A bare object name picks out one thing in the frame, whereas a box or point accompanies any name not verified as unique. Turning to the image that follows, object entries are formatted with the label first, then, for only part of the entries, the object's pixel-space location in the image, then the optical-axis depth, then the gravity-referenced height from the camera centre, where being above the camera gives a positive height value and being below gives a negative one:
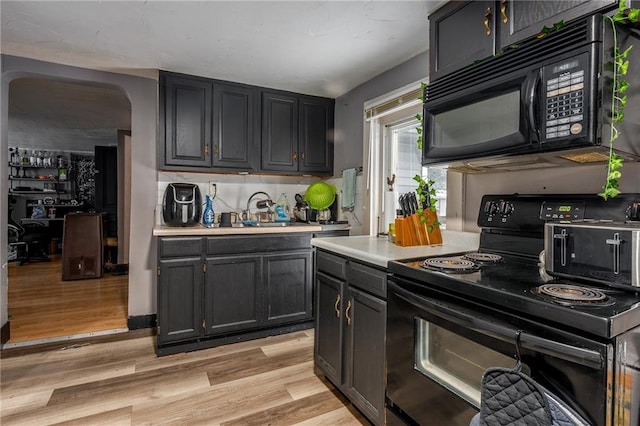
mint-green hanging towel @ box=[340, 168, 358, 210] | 3.10 +0.22
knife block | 1.95 -0.11
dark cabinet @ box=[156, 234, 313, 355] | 2.49 -0.64
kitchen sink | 2.88 -0.13
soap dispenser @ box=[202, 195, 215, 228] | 3.00 -0.04
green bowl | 3.33 +0.15
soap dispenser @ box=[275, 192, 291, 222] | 3.37 +0.01
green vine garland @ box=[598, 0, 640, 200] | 1.03 +0.41
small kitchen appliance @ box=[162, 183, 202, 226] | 2.72 +0.04
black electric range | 0.78 -0.30
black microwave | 1.04 +0.41
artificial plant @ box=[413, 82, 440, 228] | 1.95 +0.10
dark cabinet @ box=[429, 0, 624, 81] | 1.20 +0.80
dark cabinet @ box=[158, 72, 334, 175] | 2.84 +0.78
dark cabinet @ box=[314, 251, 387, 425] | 1.54 -0.63
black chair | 6.01 -0.59
